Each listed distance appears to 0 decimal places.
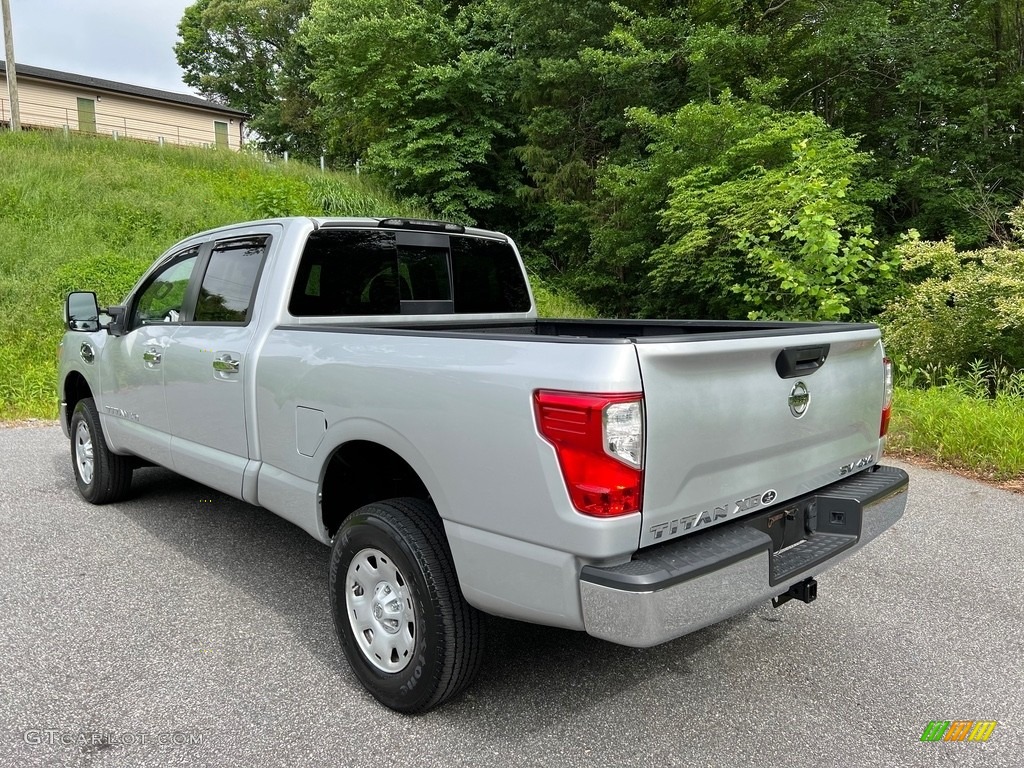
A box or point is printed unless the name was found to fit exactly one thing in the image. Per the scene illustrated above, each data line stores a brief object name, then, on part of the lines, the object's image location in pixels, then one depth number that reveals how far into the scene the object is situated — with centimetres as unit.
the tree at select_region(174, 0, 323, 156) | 3831
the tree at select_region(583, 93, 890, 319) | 813
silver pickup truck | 209
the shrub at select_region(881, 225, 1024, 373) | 854
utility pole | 2203
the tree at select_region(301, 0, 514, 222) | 2075
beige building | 3228
